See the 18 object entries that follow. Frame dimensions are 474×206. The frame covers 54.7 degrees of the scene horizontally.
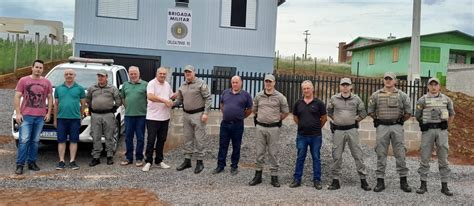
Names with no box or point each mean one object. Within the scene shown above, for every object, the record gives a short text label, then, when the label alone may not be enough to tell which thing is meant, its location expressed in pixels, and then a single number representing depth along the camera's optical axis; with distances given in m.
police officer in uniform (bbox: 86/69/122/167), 8.12
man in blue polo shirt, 7.68
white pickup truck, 8.37
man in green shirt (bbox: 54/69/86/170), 7.89
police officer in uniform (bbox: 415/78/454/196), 7.19
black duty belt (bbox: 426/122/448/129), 7.19
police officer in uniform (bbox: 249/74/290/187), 7.32
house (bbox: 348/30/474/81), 31.50
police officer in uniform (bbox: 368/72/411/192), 7.16
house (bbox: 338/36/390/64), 48.22
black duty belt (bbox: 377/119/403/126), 7.17
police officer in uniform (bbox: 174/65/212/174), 7.93
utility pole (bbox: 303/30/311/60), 67.47
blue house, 17.53
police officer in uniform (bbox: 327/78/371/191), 7.18
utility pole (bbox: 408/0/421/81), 16.78
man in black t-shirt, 7.17
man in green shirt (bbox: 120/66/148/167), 8.10
